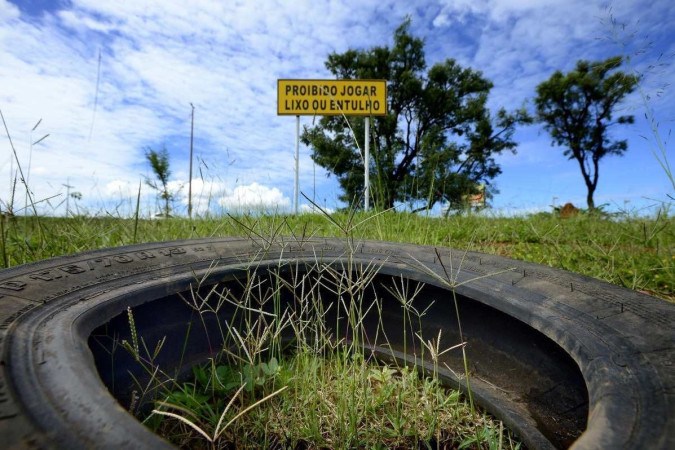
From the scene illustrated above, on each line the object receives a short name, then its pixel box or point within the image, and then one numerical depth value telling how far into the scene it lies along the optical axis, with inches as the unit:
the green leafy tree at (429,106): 740.0
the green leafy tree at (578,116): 769.6
